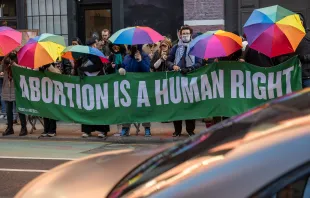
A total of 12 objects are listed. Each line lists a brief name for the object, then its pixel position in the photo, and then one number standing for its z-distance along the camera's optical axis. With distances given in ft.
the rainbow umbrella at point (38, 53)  33.01
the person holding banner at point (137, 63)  34.19
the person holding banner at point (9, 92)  36.60
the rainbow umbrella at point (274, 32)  29.50
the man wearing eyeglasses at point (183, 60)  33.12
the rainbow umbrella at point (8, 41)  34.04
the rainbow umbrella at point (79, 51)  33.26
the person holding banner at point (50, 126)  35.83
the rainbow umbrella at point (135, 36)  32.40
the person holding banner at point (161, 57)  34.93
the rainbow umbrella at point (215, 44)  30.81
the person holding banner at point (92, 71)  34.99
